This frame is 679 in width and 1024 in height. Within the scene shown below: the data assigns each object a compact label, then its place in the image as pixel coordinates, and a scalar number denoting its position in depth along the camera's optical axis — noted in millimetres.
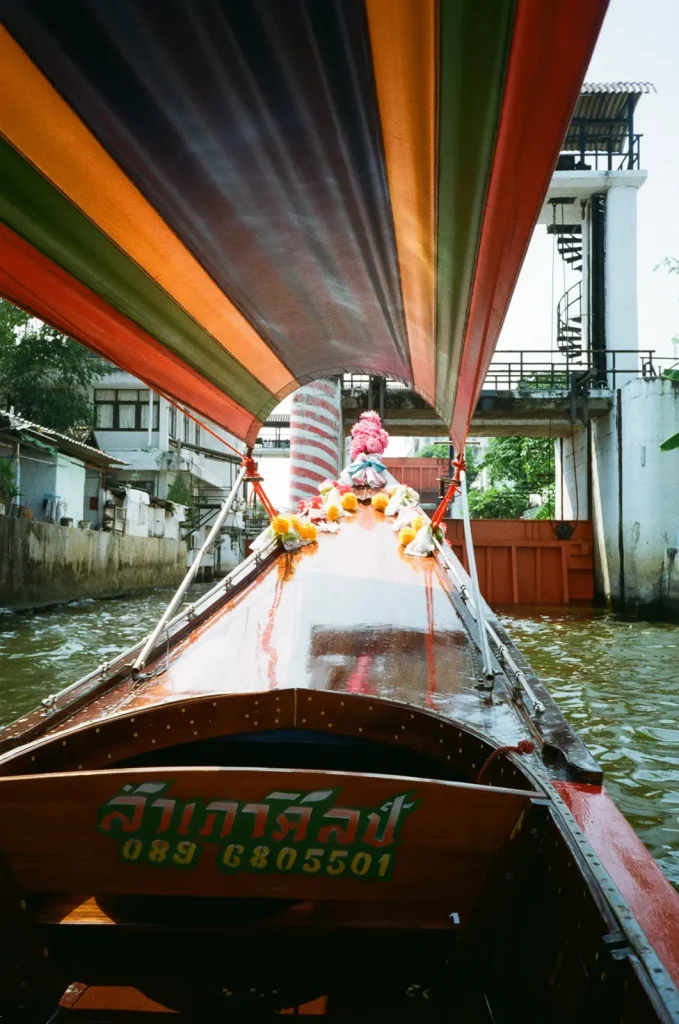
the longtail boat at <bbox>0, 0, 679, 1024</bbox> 1591
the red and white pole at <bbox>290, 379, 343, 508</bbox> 13534
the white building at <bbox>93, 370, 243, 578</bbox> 26906
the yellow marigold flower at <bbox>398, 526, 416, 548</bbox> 6211
